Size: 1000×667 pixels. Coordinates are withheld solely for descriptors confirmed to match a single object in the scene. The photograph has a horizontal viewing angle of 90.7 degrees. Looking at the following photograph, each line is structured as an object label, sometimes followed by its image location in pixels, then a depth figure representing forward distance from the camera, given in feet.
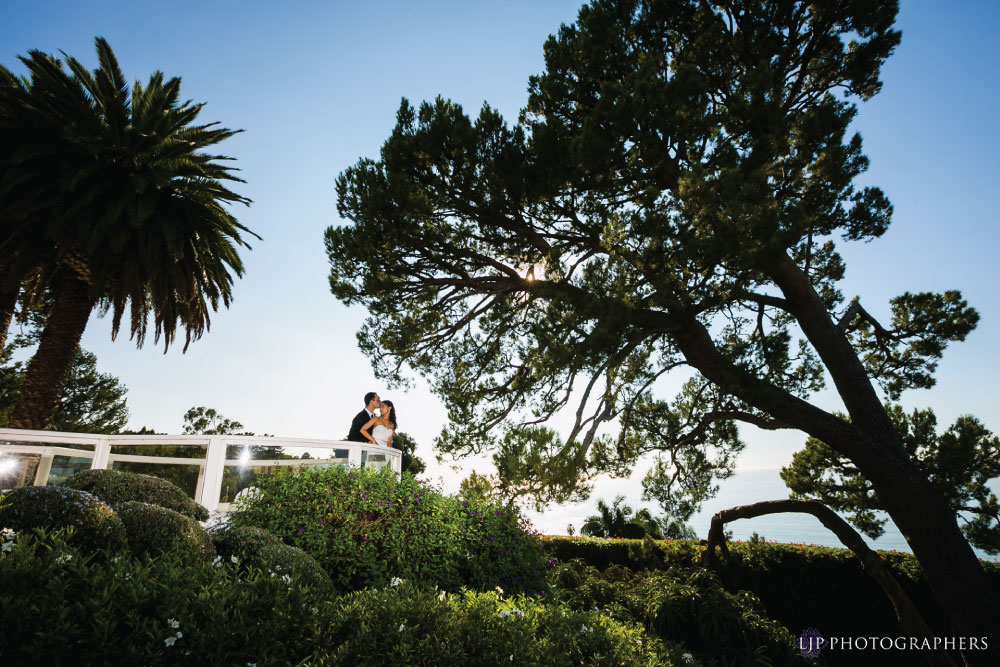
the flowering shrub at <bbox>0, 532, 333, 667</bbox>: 6.98
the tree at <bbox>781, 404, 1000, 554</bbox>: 25.77
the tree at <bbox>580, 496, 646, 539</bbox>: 50.62
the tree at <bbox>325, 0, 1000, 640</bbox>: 19.77
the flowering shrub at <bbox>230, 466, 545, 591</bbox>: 15.44
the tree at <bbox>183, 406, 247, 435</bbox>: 159.12
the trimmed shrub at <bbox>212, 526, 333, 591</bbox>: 12.26
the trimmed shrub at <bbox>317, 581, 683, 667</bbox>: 8.68
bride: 28.55
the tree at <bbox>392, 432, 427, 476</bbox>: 98.27
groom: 28.32
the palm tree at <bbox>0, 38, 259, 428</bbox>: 33.60
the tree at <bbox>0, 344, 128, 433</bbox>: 98.07
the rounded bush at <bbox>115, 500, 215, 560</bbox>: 10.86
